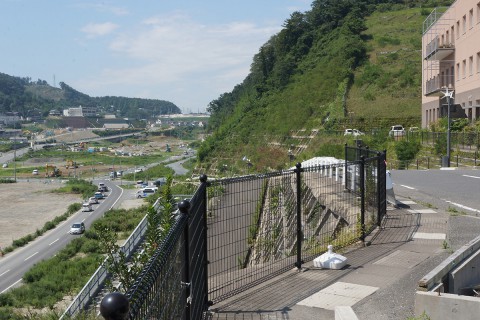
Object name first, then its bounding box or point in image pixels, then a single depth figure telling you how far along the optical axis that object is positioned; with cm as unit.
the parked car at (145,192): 8631
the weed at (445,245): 980
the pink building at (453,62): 3444
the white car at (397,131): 4225
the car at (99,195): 8750
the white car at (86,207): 7439
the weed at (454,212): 1322
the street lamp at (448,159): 2845
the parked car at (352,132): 4406
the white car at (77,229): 5487
